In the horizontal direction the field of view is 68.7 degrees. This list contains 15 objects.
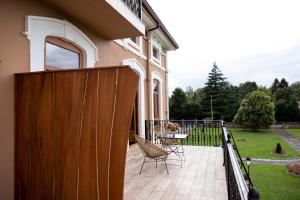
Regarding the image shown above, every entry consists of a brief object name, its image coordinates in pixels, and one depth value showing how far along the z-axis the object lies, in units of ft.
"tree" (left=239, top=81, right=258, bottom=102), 110.75
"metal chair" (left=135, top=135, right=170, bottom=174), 14.82
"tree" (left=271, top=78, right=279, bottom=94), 113.91
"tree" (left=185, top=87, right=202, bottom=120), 94.22
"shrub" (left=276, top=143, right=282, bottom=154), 52.21
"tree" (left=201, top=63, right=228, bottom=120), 99.76
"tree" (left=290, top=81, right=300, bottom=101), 101.09
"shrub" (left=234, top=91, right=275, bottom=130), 81.41
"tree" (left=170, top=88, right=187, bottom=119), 92.22
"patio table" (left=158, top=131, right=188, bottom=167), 18.75
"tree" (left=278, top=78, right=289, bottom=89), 123.80
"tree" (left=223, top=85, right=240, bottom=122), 100.42
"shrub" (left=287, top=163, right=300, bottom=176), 38.24
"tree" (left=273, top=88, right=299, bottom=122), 94.32
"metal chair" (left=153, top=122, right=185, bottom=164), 18.89
